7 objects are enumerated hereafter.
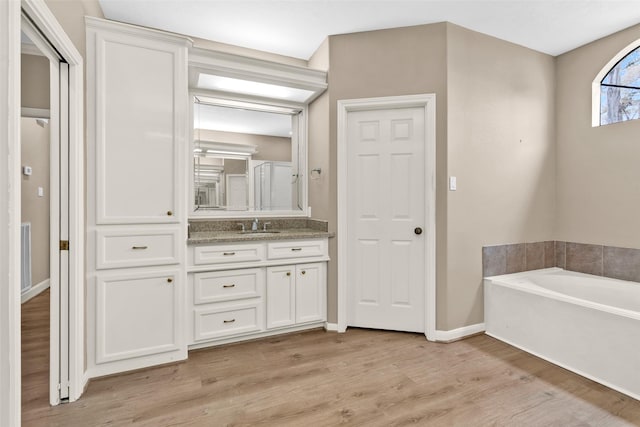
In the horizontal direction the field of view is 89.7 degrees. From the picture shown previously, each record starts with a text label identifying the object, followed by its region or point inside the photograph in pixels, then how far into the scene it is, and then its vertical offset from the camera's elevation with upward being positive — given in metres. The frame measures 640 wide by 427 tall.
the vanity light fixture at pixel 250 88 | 2.81 +1.15
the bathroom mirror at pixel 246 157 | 3.03 +0.54
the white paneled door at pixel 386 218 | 2.80 -0.06
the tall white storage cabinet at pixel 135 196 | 2.11 +0.10
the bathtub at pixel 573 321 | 1.98 -0.78
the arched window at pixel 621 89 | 2.79 +1.11
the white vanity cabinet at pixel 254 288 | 2.49 -0.64
